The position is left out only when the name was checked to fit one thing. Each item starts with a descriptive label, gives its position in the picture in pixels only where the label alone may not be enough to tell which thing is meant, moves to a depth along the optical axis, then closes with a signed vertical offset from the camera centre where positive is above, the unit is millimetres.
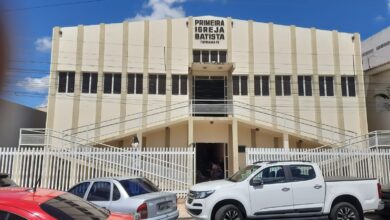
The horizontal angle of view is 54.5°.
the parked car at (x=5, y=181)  8951 -558
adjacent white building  27188 +5439
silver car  8062 -880
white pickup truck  9711 -1015
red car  3295 -462
